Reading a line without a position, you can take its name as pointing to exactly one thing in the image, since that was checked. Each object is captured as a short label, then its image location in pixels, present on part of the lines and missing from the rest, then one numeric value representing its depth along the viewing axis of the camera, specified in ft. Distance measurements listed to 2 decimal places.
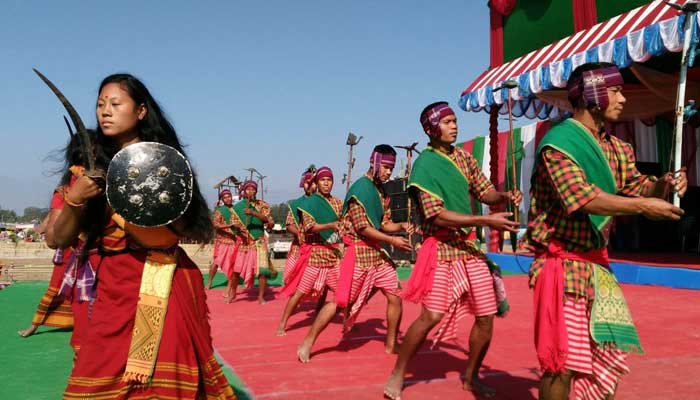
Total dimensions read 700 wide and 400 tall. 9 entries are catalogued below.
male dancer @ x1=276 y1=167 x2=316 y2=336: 21.91
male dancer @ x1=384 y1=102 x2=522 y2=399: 12.87
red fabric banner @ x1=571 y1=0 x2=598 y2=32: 42.22
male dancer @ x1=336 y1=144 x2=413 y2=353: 17.29
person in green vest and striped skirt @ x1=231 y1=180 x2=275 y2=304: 31.94
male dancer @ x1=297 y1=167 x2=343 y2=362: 22.31
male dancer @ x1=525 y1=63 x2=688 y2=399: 8.57
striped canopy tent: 34.37
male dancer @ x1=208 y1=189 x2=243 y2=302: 33.45
